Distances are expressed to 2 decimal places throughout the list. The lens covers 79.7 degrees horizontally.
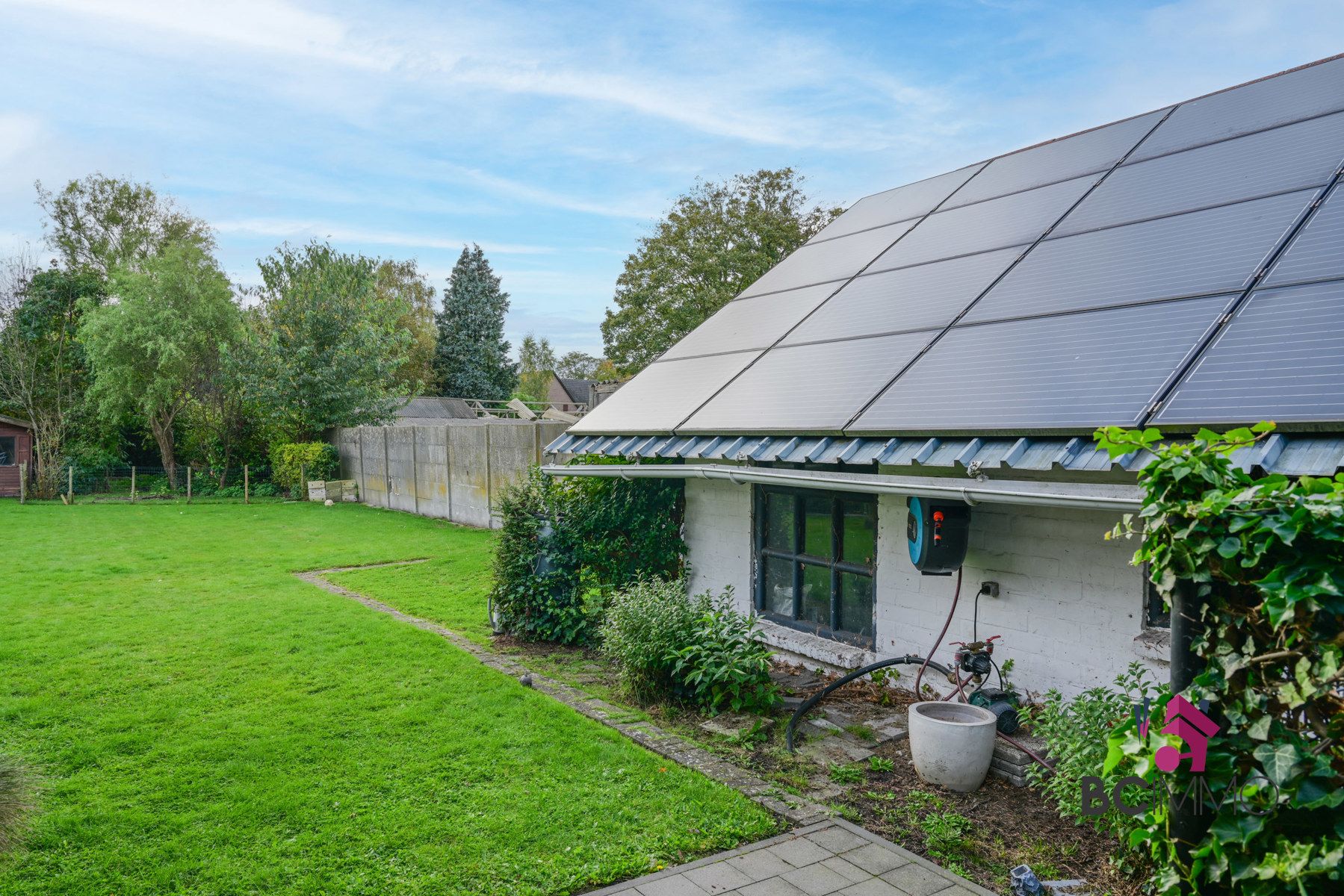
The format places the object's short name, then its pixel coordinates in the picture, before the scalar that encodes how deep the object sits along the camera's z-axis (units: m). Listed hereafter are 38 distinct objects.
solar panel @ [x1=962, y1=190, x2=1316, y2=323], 4.60
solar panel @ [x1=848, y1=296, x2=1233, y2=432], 4.09
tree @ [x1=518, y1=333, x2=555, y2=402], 79.56
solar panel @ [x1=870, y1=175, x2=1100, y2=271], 6.58
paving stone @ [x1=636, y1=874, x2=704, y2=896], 3.61
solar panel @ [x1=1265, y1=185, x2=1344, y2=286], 4.12
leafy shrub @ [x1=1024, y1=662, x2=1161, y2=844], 3.87
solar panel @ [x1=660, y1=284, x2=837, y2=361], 7.75
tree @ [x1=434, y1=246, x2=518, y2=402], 47.16
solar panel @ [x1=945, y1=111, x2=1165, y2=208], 7.08
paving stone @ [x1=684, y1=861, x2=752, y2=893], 3.65
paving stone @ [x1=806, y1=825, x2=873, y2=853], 4.00
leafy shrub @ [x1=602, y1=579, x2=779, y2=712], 5.87
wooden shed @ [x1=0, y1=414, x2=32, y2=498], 25.03
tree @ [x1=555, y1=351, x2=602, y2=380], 93.19
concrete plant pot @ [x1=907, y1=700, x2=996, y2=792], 4.48
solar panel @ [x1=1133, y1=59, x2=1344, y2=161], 5.93
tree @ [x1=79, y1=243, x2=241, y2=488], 25.44
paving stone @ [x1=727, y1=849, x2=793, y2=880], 3.76
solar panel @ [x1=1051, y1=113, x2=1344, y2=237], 5.14
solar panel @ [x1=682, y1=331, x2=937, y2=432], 5.61
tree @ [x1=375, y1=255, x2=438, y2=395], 48.62
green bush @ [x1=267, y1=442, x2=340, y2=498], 23.38
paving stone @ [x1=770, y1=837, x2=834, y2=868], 3.88
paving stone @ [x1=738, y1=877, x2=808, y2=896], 3.60
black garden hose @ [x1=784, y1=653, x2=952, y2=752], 5.30
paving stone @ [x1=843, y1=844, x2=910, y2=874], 3.79
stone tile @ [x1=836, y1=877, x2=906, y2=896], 3.57
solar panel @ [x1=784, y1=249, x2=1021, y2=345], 6.14
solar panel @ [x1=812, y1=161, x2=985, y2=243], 8.64
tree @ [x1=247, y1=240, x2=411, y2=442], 24.05
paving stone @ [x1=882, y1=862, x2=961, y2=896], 3.60
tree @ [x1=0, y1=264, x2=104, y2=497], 25.98
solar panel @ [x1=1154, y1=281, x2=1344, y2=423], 3.39
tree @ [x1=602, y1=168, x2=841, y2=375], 31.47
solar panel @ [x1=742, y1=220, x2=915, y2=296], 8.17
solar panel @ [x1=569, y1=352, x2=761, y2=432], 7.23
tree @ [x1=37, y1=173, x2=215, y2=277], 34.28
